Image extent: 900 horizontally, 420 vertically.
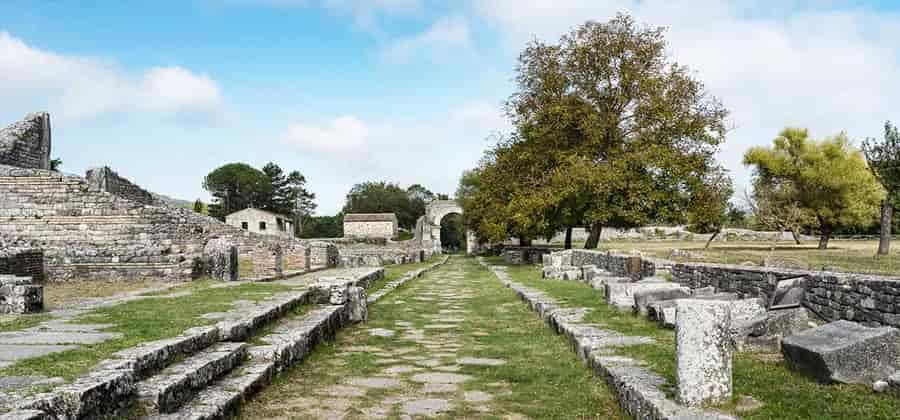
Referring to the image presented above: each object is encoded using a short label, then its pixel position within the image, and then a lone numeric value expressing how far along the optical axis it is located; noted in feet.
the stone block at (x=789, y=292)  27.91
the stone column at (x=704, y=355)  15.08
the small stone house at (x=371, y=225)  250.16
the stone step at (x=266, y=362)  15.60
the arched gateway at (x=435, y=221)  206.92
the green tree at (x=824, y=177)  132.77
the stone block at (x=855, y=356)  16.79
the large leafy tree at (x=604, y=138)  86.53
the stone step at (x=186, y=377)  14.73
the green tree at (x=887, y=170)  81.41
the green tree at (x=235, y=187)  314.76
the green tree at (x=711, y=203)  88.63
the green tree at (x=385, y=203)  351.87
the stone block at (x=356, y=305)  34.17
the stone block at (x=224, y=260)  49.32
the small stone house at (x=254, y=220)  233.76
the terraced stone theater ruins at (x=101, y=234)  49.29
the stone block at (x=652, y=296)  31.50
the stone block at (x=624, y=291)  34.22
